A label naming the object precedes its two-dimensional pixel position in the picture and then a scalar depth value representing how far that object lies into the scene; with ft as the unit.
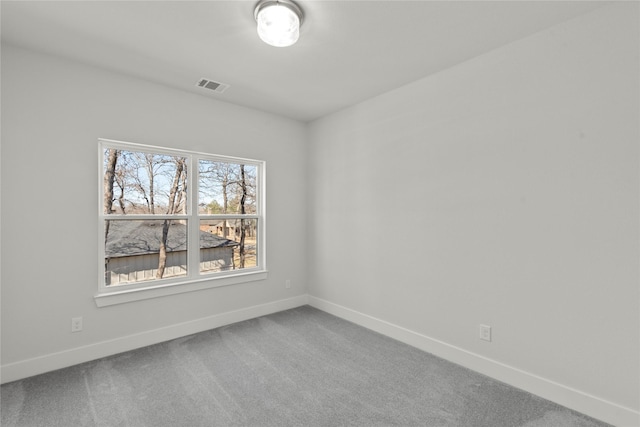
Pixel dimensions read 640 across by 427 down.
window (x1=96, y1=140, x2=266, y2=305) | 9.72
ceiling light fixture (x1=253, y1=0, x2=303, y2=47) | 6.34
